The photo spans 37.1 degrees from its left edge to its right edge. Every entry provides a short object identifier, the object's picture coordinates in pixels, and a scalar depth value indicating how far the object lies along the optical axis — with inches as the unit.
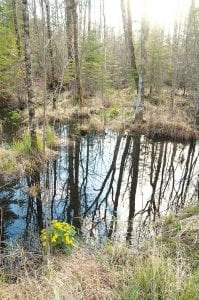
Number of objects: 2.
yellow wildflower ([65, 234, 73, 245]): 155.9
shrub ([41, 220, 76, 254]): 155.9
